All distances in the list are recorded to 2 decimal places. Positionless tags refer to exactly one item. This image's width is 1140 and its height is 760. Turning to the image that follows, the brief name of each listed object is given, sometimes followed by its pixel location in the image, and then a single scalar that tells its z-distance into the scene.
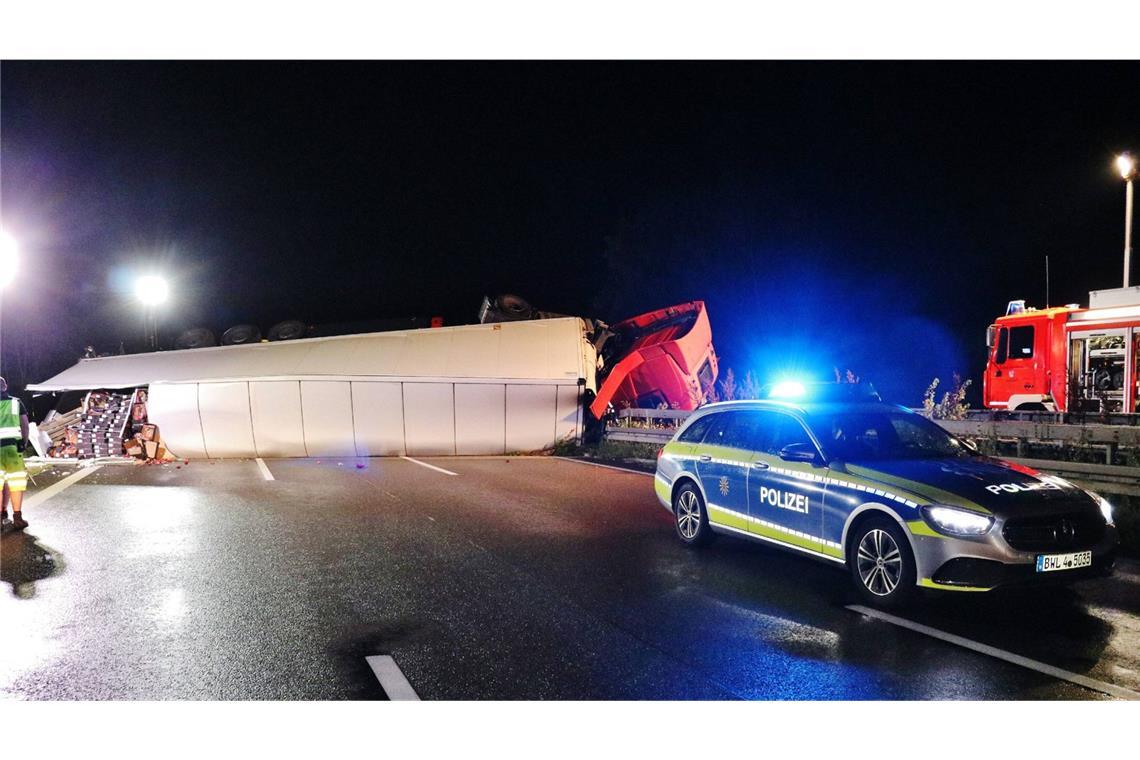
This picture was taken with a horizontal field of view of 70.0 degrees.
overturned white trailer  18.62
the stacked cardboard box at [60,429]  19.36
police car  5.55
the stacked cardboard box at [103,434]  19.03
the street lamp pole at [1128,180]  16.73
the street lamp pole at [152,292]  22.47
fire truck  15.18
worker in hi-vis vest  9.24
